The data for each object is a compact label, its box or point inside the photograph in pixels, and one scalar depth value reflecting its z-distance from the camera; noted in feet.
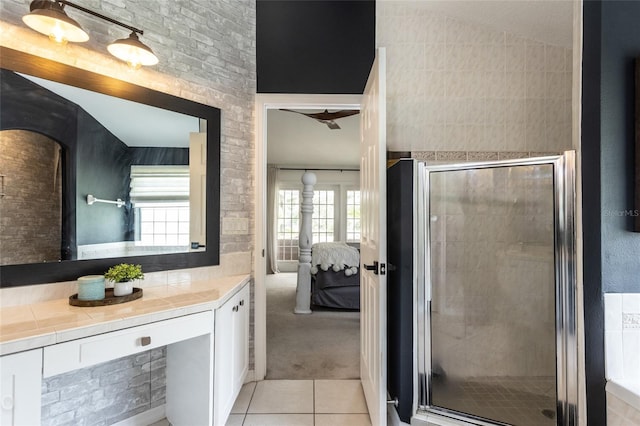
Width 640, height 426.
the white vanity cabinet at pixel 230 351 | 5.27
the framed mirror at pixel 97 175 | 4.80
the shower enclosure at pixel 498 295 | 5.11
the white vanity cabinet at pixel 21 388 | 3.39
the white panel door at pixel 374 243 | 5.37
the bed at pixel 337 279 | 13.36
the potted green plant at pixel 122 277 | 5.08
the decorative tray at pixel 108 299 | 4.67
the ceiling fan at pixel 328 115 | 11.43
